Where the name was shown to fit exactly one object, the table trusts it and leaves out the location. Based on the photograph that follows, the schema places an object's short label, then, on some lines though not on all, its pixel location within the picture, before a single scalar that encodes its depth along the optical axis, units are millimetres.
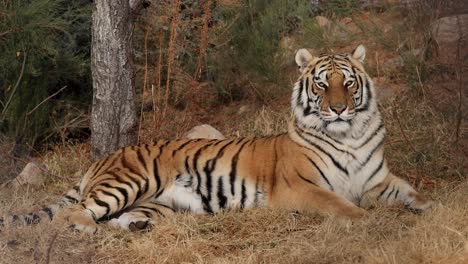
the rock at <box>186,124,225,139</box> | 14875
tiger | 10836
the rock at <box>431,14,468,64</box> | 15883
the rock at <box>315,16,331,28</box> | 18578
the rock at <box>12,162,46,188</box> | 13234
